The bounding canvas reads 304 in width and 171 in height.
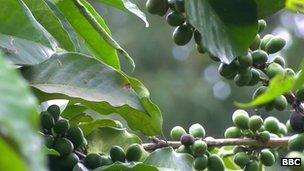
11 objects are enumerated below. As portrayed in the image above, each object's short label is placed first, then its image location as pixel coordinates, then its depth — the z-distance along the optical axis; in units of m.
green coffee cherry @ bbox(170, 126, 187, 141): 1.41
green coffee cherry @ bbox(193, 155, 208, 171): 1.35
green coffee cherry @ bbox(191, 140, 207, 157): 1.35
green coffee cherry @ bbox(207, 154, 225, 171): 1.35
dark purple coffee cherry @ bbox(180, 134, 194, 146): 1.36
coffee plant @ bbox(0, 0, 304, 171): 1.26
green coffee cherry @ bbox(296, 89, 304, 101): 1.36
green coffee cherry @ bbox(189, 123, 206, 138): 1.39
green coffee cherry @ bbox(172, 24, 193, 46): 1.35
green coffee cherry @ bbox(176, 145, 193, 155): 1.36
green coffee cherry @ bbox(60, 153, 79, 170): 1.28
